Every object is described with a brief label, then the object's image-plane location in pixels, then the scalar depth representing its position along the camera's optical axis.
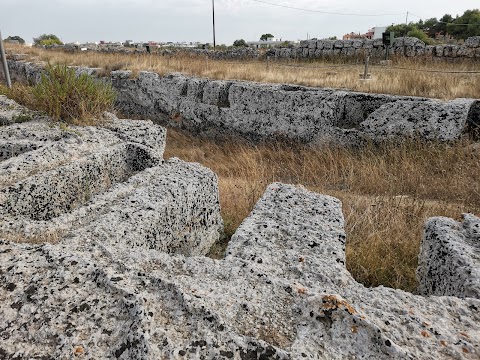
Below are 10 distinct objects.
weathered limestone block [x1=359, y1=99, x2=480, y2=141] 5.49
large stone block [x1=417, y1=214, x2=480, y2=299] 1.74
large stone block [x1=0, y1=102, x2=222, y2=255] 2.04
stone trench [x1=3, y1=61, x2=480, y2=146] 5.70
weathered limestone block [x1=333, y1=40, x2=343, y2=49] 15.32
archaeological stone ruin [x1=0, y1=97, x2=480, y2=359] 1.22
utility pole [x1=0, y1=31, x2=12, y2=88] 6.86
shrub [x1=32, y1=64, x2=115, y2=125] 3.76
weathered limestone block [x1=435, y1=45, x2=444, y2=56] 13.23
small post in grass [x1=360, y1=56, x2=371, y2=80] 8.14
